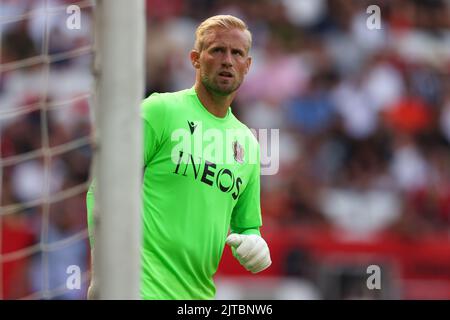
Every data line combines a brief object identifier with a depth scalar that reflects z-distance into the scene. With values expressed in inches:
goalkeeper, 383.6
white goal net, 630.5
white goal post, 300.2
